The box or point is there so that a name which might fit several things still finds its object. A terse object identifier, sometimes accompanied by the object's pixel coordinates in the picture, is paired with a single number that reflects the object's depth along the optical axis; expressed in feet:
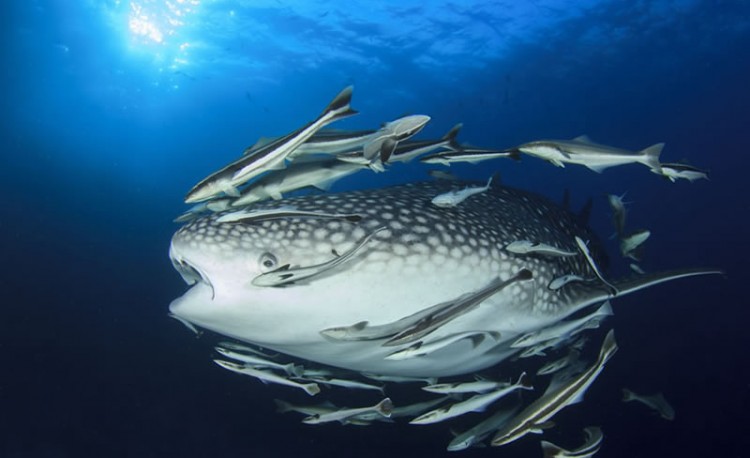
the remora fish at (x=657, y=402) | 20.49
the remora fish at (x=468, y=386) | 12.07
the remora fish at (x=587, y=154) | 11.64
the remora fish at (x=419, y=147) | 12.09
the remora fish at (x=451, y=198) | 11.23
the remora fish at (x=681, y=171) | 13.25
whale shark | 8.68
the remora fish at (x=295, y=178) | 12.66
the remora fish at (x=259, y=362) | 12.89
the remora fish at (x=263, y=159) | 9.51
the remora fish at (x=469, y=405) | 11.74
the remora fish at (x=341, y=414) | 12.30
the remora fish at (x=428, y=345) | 9.66
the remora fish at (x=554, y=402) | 10.07
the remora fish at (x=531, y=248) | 10.94
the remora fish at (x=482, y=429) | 14.02
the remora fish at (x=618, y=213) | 18.65
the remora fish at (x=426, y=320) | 7.66
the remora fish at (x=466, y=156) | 11.89
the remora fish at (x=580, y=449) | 10.71
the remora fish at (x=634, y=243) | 18.48
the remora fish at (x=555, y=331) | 12.54
